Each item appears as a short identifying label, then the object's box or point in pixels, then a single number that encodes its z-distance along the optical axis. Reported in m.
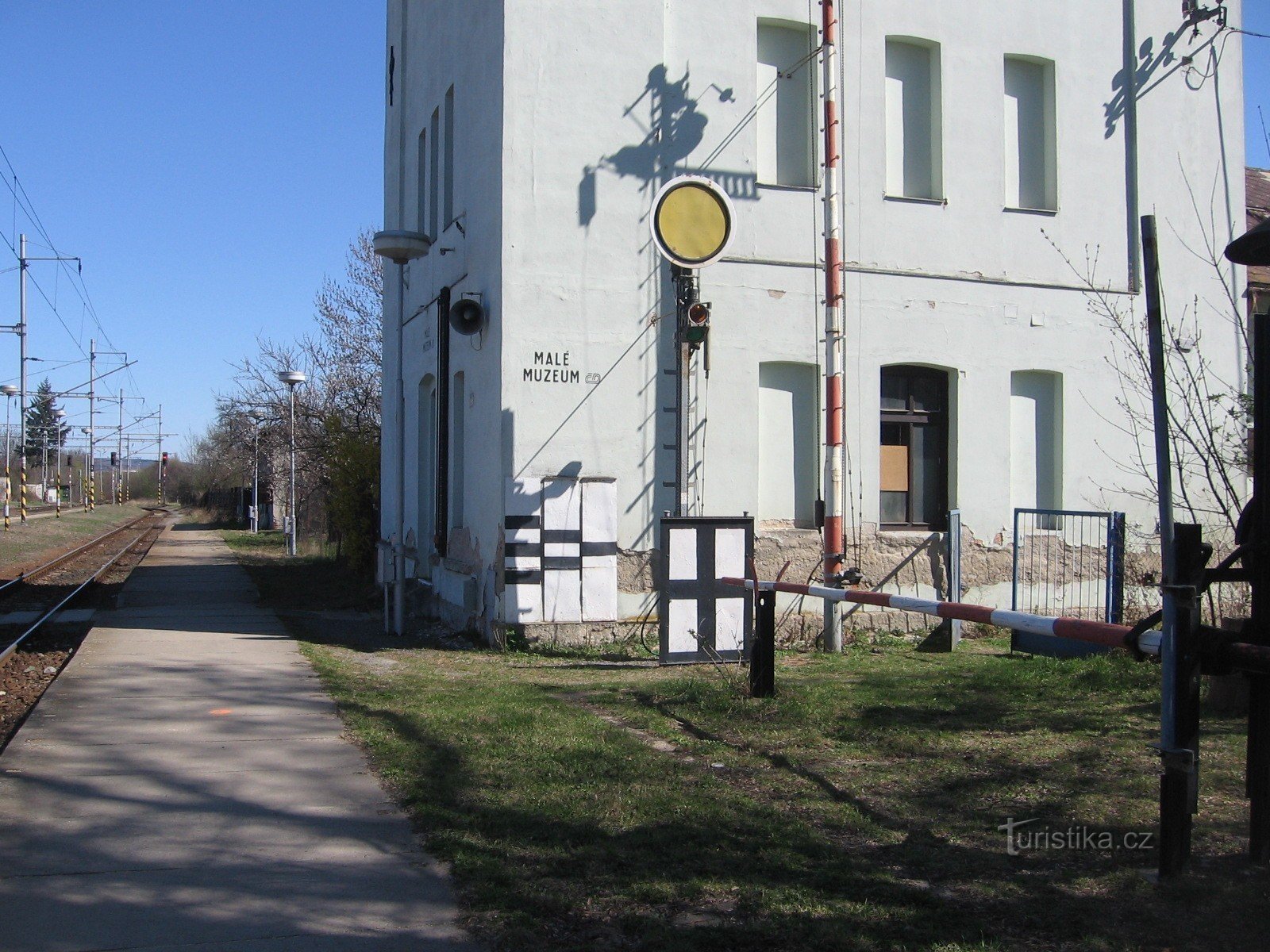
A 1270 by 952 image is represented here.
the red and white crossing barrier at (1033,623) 4.36
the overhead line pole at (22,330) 47.07
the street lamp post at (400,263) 13.31
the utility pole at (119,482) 90.48
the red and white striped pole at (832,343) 11.35
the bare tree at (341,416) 22.28
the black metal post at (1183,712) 4.02
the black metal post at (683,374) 11.52
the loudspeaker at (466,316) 11.89
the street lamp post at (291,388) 29.45
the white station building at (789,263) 11.70
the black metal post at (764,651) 7.68
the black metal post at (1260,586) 4.17
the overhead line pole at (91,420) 68.25
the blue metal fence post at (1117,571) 11.70
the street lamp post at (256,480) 45.03
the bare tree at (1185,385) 13.42
